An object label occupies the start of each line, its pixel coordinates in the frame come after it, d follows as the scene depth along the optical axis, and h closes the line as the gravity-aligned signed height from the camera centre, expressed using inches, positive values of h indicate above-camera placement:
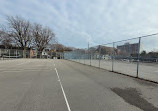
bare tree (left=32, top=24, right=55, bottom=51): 1284.3 +277.8
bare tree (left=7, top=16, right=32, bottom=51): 1178.4 +295.2
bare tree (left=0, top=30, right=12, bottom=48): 1160.4 +207.8
